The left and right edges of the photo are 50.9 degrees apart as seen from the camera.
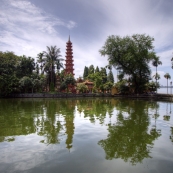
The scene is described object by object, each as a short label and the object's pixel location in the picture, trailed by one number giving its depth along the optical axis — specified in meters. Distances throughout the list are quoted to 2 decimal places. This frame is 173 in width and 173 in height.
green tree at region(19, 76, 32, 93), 43.38
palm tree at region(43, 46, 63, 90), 46.49
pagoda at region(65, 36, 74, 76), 56.03
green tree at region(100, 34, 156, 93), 42.06
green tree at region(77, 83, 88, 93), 48.44
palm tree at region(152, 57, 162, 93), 50.03
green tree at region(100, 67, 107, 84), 55.75
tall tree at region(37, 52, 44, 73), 49.30
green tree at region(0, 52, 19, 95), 41.47
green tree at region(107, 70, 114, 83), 72.19
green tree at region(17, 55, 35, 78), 48.34
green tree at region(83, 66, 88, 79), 71.62
